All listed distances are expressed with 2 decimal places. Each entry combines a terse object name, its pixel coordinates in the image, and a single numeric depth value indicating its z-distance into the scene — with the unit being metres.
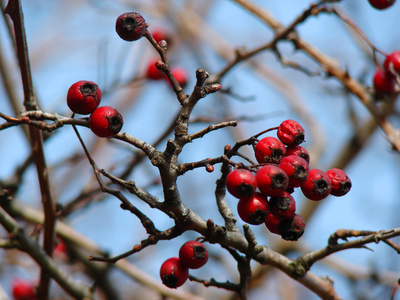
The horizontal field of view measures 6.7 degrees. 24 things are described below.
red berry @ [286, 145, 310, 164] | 1.06
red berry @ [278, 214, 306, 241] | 1.06
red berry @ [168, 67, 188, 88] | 1.45
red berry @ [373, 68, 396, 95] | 1.17
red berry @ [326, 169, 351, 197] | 1.07
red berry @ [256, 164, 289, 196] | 1.05
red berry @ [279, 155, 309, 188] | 1.05
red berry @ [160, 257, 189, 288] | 1.07
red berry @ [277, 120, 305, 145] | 1.06
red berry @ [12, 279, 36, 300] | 1.43
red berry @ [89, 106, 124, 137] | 1.05
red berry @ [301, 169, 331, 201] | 1.06
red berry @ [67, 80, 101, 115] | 1.05
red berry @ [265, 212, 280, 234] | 1.06
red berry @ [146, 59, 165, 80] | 1.39
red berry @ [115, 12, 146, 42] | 1.06
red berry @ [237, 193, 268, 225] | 1.05
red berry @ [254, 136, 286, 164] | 1.06
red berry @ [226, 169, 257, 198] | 1.05
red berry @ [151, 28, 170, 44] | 1.56
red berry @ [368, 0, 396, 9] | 1.15
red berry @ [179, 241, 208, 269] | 1.06
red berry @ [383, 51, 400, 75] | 1.15
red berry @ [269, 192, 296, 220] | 1.05
